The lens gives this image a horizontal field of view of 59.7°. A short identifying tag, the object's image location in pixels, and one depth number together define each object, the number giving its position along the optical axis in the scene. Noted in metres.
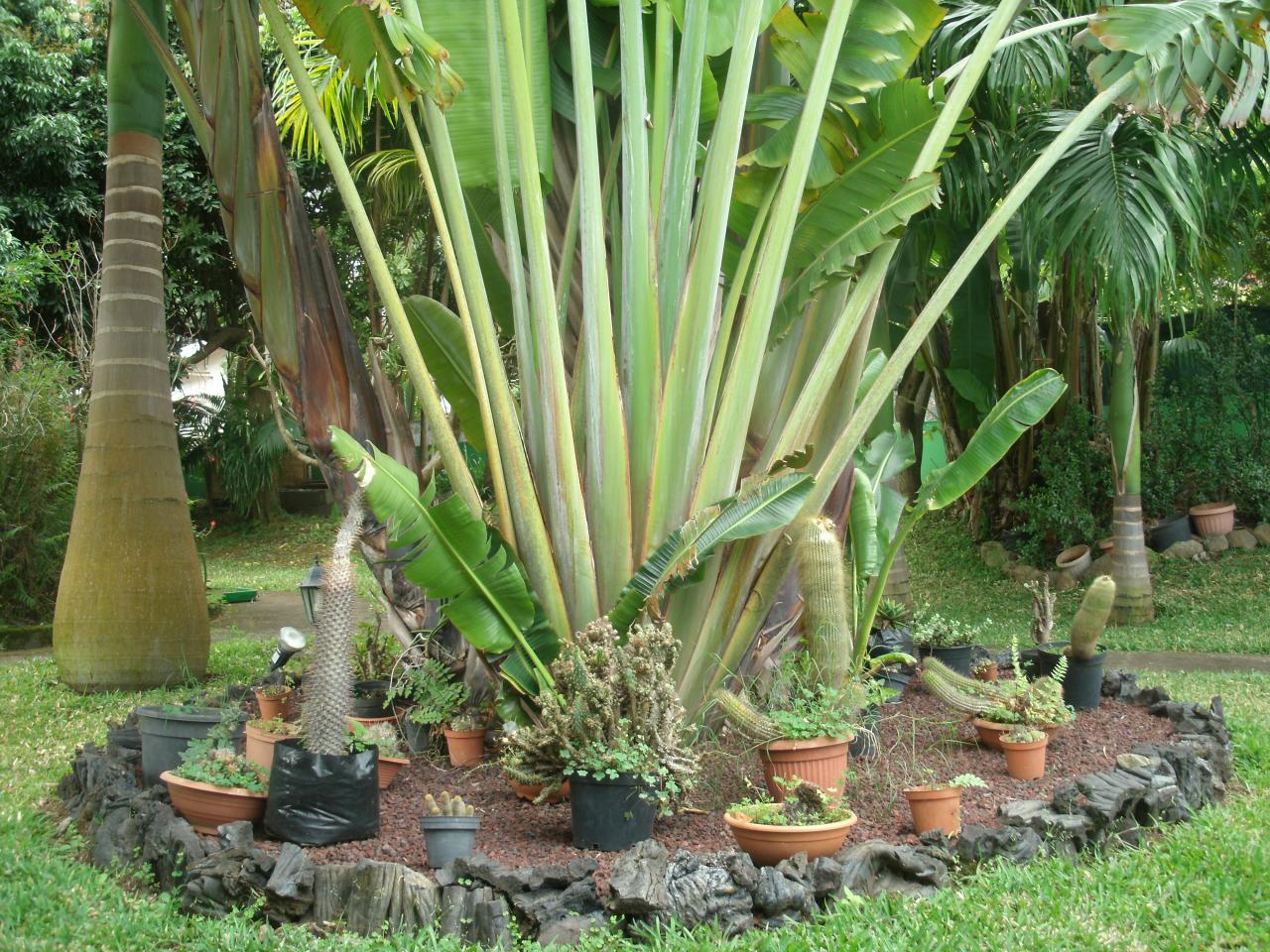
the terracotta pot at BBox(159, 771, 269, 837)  4.21
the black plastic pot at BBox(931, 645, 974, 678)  6.71
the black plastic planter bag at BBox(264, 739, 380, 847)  4.02
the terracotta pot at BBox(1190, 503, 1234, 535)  11.82
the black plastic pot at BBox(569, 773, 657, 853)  3.96
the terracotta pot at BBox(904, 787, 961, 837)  4.18
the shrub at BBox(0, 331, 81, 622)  9.98
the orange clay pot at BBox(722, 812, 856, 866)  3.82
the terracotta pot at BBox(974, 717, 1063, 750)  5.23
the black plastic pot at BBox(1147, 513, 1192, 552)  11.89
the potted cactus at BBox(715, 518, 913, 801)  4.39
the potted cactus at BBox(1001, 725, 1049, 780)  4.99
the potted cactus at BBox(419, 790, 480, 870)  3.81
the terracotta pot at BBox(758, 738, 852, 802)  4.37
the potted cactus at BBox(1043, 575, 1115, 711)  5.94
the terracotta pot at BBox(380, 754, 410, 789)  4.77
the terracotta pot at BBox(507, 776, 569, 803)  4.55
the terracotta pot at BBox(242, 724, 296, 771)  4.57
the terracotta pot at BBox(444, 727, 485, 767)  5.18
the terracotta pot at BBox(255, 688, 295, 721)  5.66
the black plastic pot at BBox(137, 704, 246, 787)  4.76
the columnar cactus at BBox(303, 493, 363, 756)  4.13
